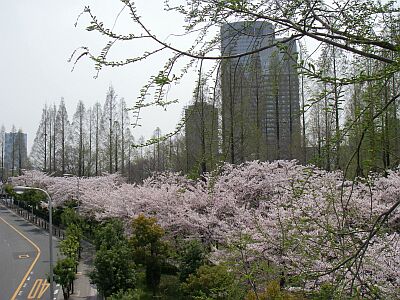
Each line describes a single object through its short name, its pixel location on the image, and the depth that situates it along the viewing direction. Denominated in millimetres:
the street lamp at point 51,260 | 12273
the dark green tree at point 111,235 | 13375
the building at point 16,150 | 48406
